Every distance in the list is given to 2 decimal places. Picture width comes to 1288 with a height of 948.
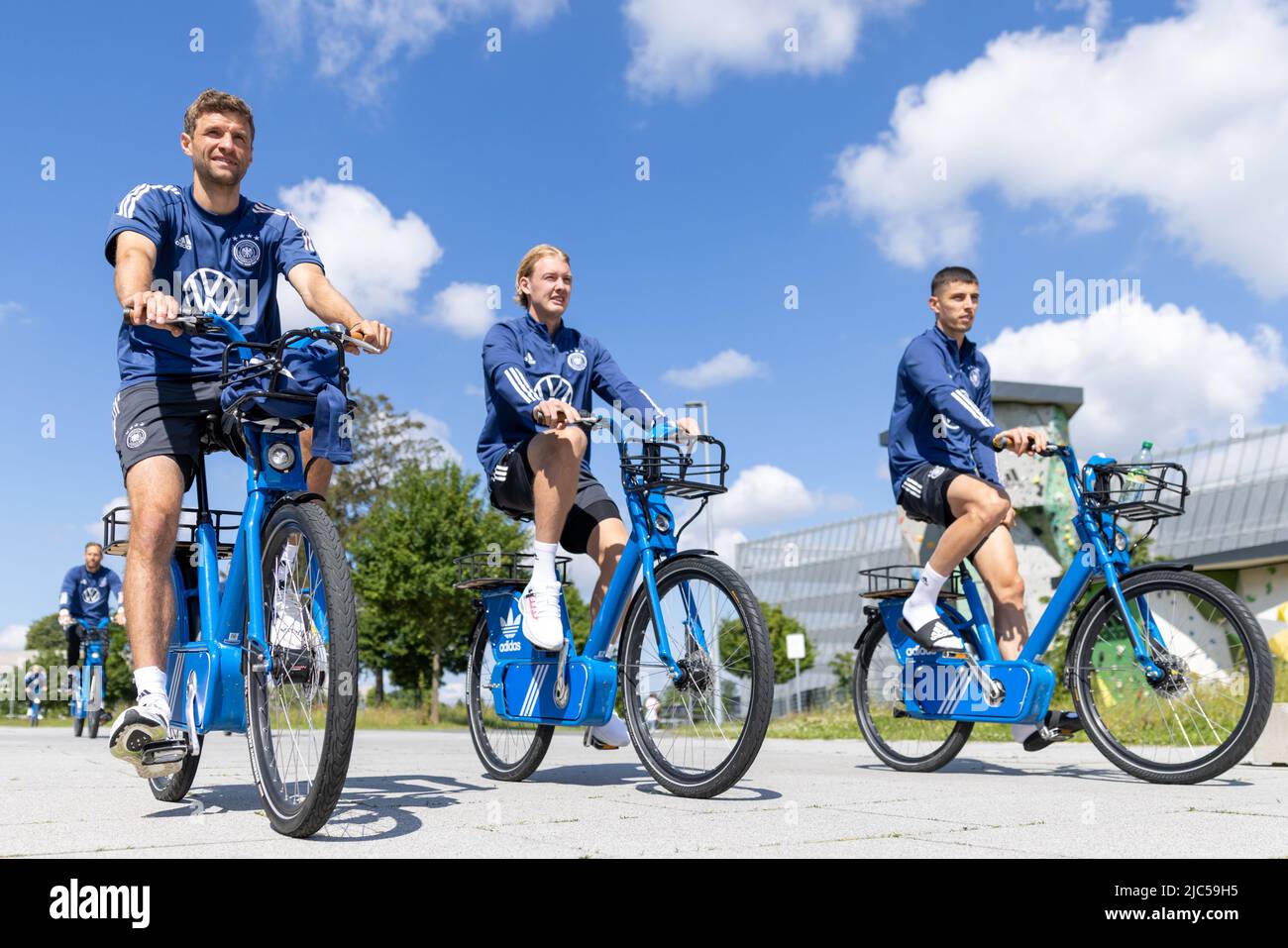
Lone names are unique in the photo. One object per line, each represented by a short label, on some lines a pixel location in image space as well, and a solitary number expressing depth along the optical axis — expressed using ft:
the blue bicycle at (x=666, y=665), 13.19
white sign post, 91.25
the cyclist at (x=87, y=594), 39.11
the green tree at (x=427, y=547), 89.25
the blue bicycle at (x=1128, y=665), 15.07
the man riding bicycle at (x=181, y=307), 12.26
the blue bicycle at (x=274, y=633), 9.80
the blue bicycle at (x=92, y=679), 38.81
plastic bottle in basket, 15.89
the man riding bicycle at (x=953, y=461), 17.38
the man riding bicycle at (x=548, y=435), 15.78
